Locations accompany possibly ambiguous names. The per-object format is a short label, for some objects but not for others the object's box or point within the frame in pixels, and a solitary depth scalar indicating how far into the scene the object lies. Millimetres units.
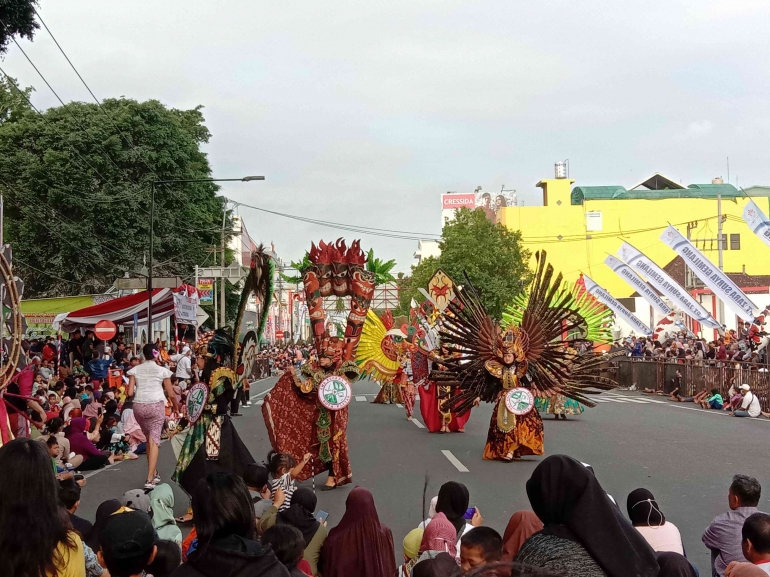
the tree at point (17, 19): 16359
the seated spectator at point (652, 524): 5219
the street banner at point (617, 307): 29859
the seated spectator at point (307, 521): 5773
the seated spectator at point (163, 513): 6617
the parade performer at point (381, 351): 20156
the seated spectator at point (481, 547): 4172
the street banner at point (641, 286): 29969
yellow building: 56250
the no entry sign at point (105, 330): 21250
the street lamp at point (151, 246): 22141
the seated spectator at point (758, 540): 4742
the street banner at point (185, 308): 23938
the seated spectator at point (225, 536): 3293
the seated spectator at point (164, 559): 4463
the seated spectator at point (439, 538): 5133
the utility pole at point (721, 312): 41312
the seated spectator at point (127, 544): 3523
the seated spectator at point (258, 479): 7147
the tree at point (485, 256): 44812
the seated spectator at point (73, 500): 5359
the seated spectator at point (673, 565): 4273
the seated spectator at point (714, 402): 23038
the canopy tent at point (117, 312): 22516
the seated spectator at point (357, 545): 5668
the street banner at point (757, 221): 22984
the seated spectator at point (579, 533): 3162
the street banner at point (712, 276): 23438
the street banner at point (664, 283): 25859
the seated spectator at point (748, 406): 20625
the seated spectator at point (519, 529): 4895
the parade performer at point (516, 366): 13023
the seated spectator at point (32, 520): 3582
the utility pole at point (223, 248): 36981
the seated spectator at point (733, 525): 5570
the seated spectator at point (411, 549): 5404
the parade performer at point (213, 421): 9383
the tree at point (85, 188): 35125
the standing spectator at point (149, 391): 11086
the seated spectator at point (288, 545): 4520
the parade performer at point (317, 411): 11172
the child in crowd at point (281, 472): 7081
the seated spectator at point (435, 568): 4082
